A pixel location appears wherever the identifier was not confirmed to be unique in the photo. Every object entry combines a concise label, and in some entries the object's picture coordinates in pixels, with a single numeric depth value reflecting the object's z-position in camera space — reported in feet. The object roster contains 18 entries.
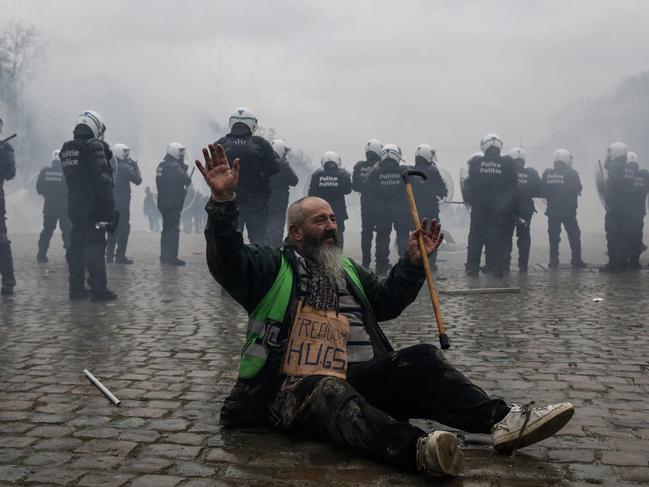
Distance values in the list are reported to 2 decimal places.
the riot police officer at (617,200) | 48.06
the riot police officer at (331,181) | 48.39
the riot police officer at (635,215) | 48.78
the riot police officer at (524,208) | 46.85
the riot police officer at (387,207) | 45.42
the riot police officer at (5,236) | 33.50
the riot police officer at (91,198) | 31.01
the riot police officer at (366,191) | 47.57
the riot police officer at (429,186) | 46.34
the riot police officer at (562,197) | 51.29
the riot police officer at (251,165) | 34.40
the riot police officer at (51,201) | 52.90
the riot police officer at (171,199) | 51.83
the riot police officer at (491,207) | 43.55
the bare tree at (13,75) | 136.77
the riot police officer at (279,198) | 46.39
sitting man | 11.30
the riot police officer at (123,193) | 52.95
